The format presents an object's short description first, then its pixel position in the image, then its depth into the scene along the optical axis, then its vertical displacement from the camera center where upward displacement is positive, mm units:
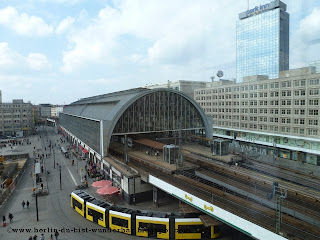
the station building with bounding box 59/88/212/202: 33938 -1894
